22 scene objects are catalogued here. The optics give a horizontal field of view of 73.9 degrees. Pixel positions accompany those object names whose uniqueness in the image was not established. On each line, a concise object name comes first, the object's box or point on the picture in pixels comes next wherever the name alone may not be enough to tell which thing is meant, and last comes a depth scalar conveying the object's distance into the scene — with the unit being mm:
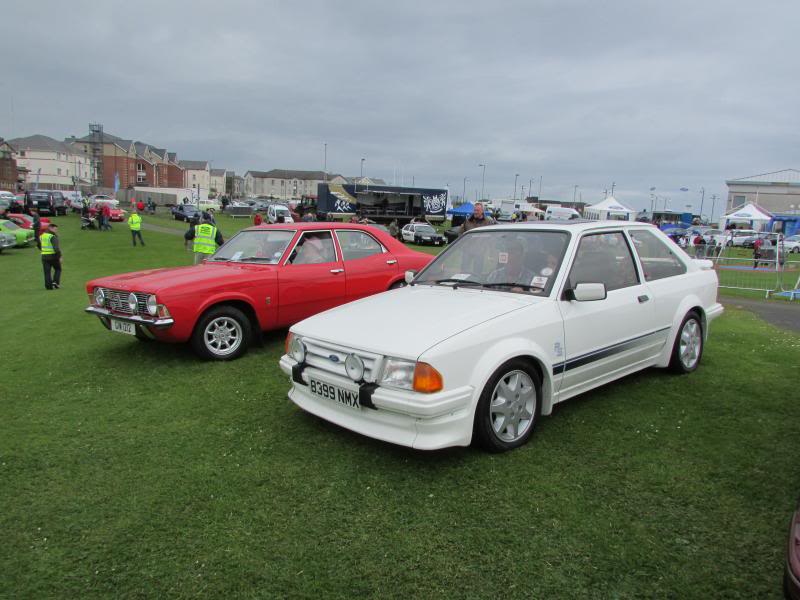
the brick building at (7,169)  77625
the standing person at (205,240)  10133
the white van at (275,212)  39741
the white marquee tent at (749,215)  34312
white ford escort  3334
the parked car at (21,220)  24072
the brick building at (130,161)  103438
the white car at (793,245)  30731
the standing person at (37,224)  18688
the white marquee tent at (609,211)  48781
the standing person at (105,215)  32375
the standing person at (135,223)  23672
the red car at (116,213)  39794
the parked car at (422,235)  30344
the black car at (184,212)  45253
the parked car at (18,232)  21491
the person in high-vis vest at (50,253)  11836
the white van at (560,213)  46212
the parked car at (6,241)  19803
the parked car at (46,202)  38194
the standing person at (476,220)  9319
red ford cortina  5523
